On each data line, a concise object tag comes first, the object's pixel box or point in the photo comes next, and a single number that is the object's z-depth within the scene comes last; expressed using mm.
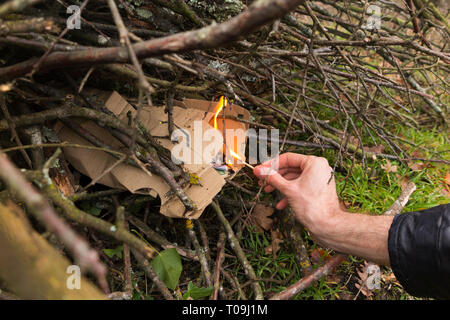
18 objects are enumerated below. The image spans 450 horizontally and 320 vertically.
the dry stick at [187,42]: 355
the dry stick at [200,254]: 589
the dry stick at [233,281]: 598
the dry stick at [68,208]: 417
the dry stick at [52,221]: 303
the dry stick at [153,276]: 541
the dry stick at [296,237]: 644
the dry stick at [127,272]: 539
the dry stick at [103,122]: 533
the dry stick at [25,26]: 397
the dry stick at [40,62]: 412
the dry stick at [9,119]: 506
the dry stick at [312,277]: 560
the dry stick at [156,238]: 605
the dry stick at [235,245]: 621
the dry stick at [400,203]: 643
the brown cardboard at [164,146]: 555
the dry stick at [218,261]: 570
